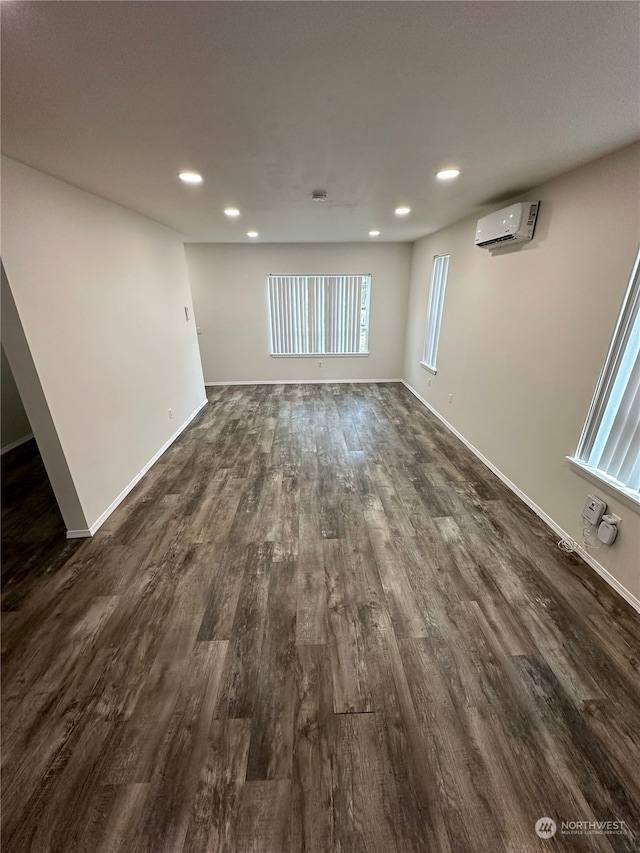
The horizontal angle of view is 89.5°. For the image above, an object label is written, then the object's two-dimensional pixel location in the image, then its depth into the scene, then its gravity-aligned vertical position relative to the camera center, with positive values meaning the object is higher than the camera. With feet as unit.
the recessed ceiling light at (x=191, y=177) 6.91 +2.60
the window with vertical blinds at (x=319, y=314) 18.67 -0.60
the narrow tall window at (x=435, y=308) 14.55 -0.23
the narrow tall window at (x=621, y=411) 5.79 -1.95
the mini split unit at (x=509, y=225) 7.93 +1.91
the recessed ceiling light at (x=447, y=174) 6.88 +2.62
